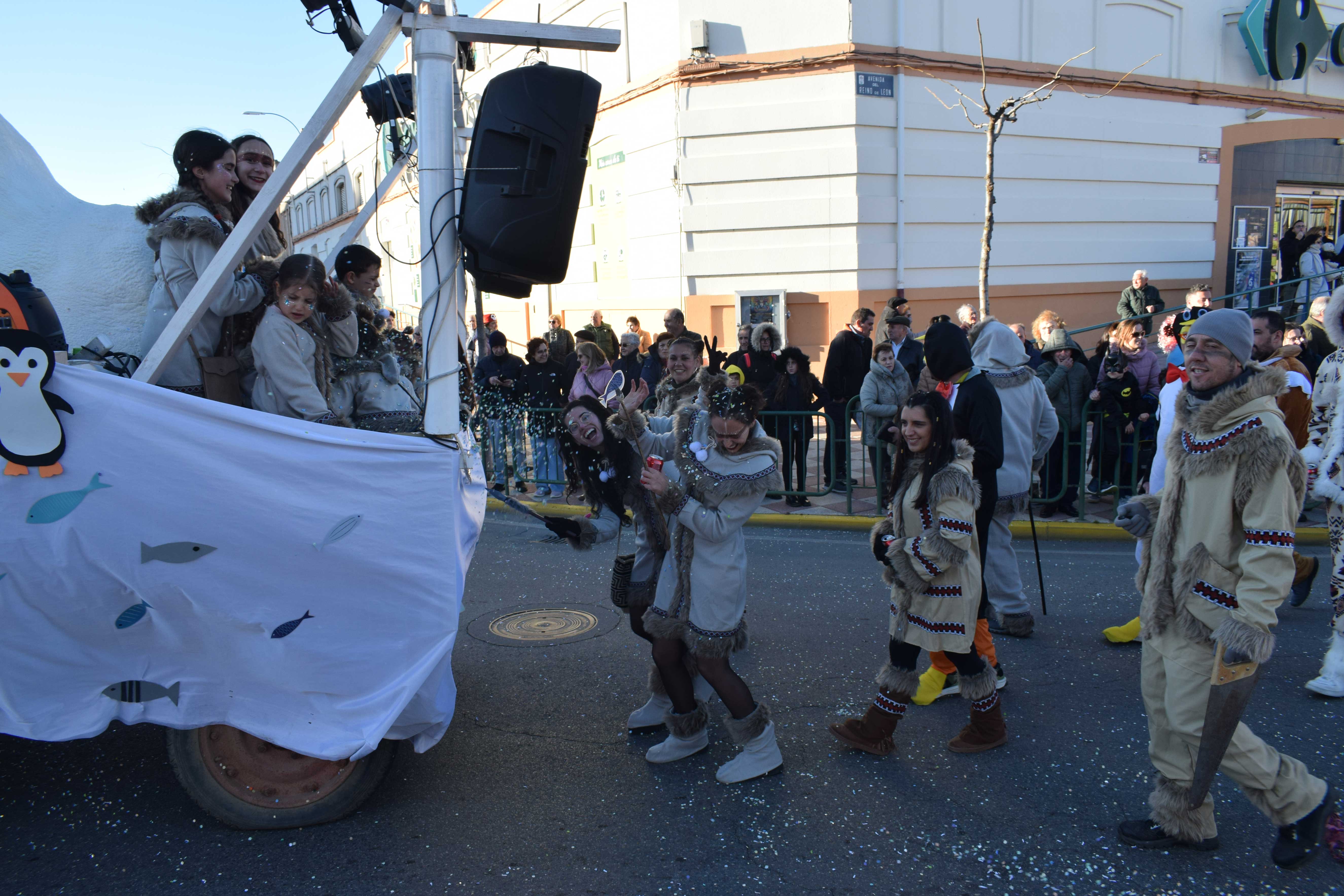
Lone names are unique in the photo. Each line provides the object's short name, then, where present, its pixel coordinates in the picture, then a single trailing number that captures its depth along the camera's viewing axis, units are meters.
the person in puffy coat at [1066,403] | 8.02
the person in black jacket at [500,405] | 9.50
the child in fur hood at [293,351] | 3.53
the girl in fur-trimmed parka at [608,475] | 3.64
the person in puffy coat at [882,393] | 8.23
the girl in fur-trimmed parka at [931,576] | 3.68
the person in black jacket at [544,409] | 9.25
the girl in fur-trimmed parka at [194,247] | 3.47
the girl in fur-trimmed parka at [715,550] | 3.50
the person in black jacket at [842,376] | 9.04
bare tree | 11.80
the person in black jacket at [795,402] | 8.83
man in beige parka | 2.87
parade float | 2.89
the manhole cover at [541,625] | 5.32
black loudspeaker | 3.36
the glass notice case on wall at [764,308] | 13.95
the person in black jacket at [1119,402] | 7.91
